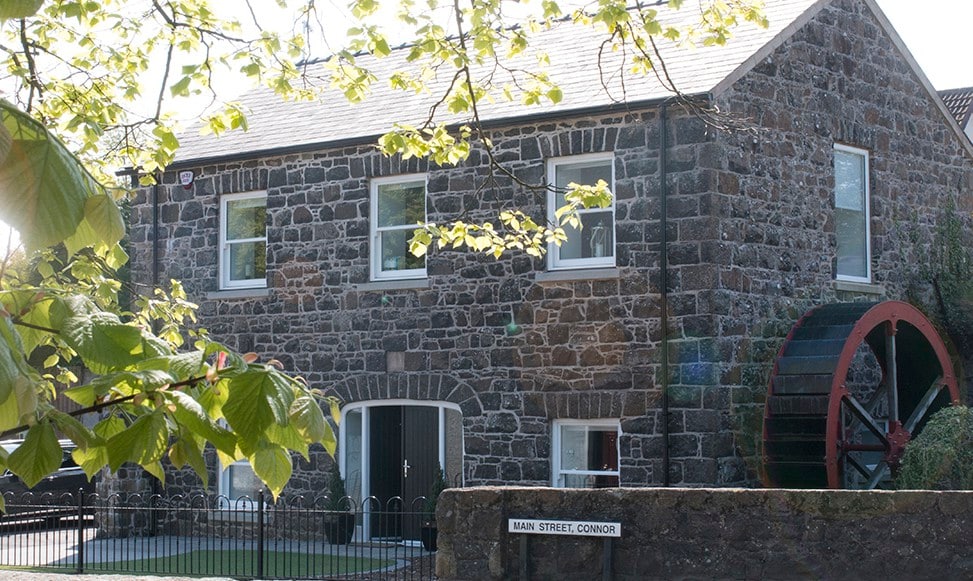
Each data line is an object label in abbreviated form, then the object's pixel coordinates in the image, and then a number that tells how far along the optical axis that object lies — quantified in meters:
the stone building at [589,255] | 15.34
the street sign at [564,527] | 10.50
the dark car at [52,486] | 22.39
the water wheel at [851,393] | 15.35
